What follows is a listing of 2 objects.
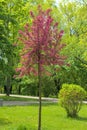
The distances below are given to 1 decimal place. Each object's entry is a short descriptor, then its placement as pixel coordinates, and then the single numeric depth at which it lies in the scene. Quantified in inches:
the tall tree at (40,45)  387.5
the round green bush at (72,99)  658.8
